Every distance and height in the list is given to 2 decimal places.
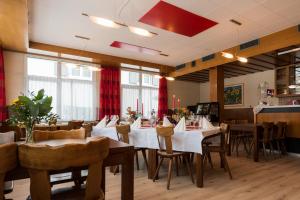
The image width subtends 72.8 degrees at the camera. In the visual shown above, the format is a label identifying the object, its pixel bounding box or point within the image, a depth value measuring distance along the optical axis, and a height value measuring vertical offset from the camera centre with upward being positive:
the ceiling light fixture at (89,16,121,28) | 2.77 +1.07
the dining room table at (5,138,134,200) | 1.48 -0.47
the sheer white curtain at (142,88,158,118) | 9.39 -0.03
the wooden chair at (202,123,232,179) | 3.40 -0.83
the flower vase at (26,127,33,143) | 1.61 -0.29
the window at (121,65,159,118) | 8.79 +0.39
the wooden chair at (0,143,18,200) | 0.96 -0.30
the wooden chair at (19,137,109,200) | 1.03 -0.32
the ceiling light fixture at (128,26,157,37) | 3.10 +1.05
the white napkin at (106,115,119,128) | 4.57 -0.54
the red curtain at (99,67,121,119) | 7.86 +0.29
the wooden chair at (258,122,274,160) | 4.76 -0.81
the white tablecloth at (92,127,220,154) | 3.03 -0.67
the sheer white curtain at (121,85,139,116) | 8.66 +0.06
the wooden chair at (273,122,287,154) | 5.08 -0.96
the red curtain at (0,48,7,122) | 6.03 +0.15
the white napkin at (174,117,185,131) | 3.32 -0.45
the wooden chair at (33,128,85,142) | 1.89 -0.35
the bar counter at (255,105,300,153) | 5.23 -0.54
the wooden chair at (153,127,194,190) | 3.07 -0.69
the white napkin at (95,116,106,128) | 4.53 -0.58
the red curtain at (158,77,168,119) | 9.47 +0.05
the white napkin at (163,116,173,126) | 3.73 -0.44
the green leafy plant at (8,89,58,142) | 1.52 -0.09
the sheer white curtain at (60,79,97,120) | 7.35 -0.06
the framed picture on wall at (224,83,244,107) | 9.61 +0.17
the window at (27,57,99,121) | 6.99 +0.47
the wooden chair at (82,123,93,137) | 4.06 -0.60
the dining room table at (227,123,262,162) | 4.62 -0.77
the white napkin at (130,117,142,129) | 4.01 -0.52
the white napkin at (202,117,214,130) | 3.42 -0.45
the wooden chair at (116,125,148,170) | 3.63 -0.59
